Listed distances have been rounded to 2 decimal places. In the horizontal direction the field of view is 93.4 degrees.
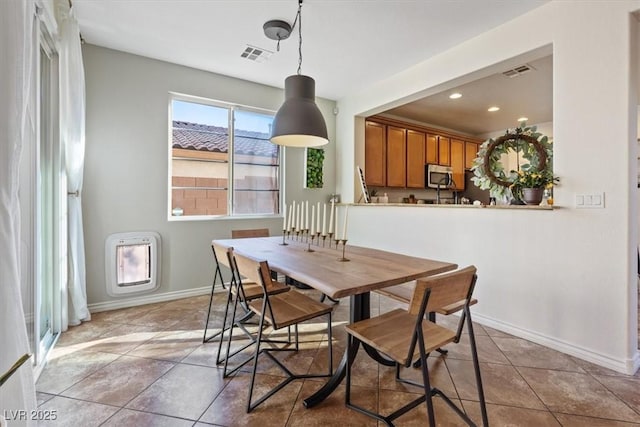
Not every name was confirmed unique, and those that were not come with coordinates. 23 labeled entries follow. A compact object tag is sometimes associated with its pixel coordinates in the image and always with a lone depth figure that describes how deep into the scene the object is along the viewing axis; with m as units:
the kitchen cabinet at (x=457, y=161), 5.78
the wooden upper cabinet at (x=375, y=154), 4.64
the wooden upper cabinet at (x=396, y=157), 4.89
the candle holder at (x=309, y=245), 2.39
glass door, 2.29
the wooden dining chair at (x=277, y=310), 1.67
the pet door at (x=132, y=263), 3.09
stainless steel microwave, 5.31
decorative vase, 2.50
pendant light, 2.36
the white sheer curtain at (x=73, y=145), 2.45
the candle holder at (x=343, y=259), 2.03
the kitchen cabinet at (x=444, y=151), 5.53
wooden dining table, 1.50
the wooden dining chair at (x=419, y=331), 1.25
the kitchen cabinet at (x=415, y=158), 5.13
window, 3.57
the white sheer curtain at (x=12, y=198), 0.90
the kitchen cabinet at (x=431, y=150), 5.34
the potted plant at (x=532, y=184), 2.45
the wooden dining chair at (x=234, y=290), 1.96
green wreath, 2.57
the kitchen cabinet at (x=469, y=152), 6.04
